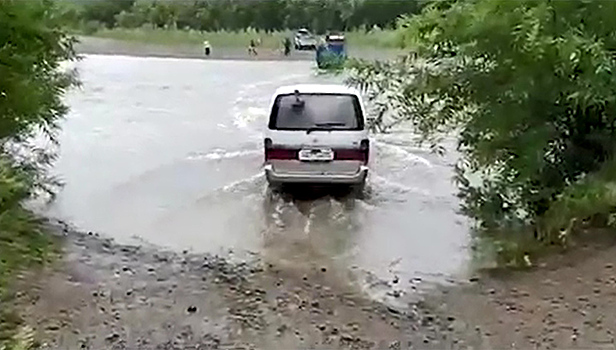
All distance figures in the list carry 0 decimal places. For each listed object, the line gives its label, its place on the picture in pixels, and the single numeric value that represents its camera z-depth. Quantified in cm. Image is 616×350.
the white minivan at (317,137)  1487
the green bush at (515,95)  1012
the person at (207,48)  5334
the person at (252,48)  5219
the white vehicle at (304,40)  4272
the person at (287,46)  4892
